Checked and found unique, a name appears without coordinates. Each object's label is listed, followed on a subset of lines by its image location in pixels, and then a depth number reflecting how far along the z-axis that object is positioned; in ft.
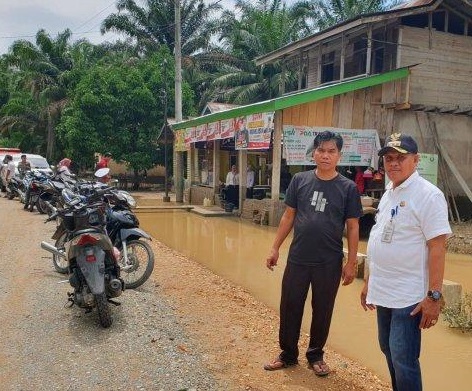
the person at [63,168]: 27.08
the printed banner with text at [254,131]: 36.96
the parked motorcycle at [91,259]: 13.55
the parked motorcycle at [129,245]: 17.72
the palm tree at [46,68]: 87.40
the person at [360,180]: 40.01
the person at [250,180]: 48.03
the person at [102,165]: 27.48
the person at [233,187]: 48.44
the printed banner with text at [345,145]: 36.94
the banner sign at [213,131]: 45.59
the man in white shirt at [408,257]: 7.90
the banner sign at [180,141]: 56.13
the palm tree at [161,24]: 100.78
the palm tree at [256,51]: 89.68
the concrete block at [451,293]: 17.29
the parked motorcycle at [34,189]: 40.09
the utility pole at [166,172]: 55.47
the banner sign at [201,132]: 49.06
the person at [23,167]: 48.27
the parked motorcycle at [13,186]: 48.52
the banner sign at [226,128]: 42.80
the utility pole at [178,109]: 60.18
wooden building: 38.47
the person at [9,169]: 53.62
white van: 58.00
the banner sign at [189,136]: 52.72
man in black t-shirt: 11.10
